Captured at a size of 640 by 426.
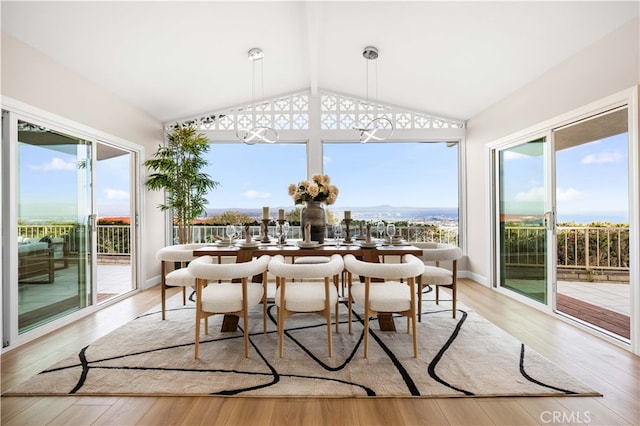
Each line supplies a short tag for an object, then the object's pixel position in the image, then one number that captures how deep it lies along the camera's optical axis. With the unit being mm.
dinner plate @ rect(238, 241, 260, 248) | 2764
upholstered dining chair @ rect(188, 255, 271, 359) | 2131
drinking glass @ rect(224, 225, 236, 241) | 3019
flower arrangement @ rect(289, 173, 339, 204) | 3021
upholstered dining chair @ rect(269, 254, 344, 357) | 2094
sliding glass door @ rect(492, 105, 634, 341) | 3062
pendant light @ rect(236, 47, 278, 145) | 3586
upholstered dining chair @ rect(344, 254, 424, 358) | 2109
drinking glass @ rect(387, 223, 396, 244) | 2997
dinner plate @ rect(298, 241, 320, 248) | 2797
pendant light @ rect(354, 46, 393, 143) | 3405
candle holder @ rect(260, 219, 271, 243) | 3205
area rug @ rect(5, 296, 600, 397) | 1826
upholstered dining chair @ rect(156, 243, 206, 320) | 2988
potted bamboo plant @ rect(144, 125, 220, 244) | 4262
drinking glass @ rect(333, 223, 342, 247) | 3227
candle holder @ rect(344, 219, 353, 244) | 3153
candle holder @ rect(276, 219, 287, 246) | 3070
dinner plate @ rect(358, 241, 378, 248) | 2795
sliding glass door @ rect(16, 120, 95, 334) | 2662
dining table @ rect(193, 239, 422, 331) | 2668
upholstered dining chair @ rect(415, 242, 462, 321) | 2928
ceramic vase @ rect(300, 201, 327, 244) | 3113
